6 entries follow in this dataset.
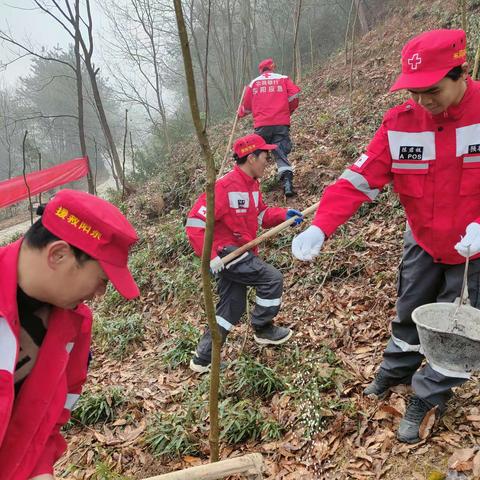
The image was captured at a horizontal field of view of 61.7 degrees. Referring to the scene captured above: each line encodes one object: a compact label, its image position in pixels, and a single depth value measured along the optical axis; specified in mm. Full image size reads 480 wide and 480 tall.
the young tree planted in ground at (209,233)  1254
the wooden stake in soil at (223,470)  1479
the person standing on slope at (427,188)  2088
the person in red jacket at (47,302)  1416
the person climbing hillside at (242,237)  3754
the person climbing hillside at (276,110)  7225
